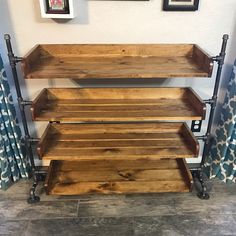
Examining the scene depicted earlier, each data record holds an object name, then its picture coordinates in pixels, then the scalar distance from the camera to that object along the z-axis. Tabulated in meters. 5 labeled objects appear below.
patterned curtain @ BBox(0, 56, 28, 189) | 1.57
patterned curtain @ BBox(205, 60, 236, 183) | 1.62
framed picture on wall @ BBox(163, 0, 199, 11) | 1.45
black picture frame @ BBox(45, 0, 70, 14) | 1.39
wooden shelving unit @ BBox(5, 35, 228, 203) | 1.38
